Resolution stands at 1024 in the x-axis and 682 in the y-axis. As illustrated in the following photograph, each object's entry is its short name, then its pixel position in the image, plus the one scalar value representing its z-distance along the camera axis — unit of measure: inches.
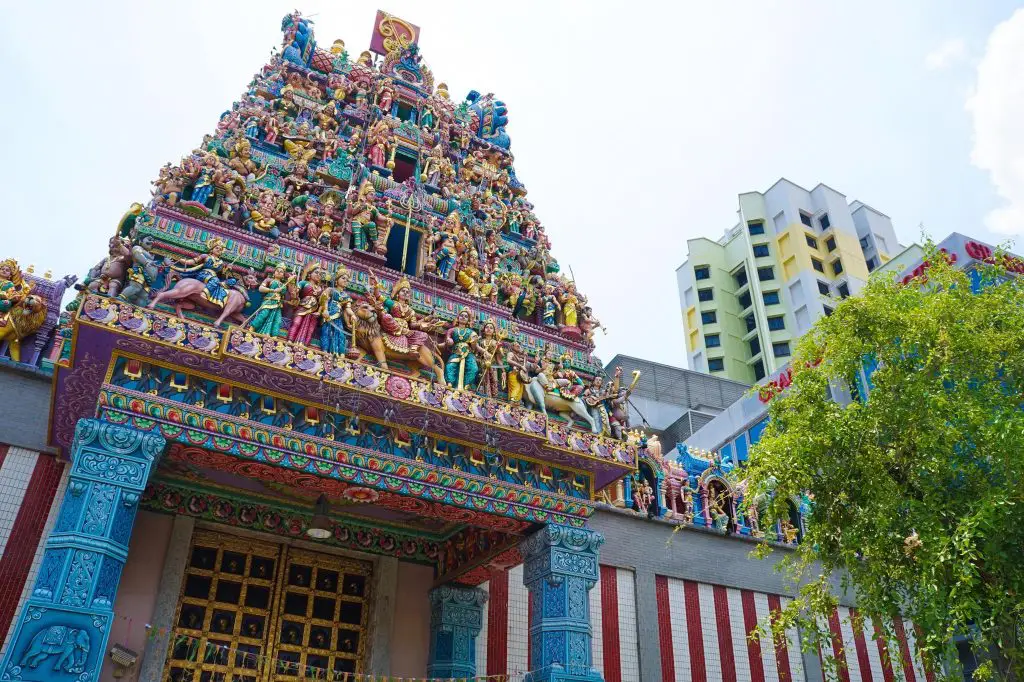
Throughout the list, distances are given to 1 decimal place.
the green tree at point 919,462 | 361.7
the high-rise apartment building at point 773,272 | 2026.8
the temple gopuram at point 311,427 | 351.9
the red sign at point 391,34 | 820.6
